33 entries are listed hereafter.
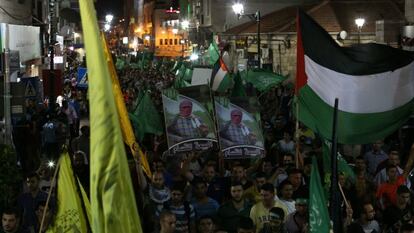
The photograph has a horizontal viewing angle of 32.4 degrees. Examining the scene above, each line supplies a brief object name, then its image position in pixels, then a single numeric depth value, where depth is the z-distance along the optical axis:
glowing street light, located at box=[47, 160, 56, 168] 10.70
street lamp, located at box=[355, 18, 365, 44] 26.92
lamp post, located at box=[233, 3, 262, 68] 28.43
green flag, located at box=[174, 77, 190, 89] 23.08
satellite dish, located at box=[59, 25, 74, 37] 41.41
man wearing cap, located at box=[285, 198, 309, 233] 7.43
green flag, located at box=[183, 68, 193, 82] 25.43
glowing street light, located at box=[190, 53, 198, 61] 47.37
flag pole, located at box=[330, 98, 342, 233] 5.79
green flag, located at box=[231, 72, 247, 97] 14.98
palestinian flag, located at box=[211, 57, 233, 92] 19.38
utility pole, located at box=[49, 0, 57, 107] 20.07
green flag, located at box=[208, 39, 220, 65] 29.09
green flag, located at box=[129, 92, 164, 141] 13.95
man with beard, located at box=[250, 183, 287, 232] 7.70
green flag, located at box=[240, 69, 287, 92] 20.66
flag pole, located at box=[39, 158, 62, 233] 5.81
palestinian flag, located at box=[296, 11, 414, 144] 8.32
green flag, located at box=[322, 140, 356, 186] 9.21
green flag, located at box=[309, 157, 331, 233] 6.29
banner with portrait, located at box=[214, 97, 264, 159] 10.88
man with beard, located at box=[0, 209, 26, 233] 6.99
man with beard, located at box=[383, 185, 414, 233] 7.98
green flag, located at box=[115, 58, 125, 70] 50.55
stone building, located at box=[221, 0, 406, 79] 33.88
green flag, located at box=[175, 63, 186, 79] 27.15
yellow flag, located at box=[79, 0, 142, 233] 3.34
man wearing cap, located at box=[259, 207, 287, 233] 7.33
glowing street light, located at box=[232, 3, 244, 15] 30.49
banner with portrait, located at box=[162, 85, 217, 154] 10.88
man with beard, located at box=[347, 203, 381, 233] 7.65
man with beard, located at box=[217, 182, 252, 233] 7.62
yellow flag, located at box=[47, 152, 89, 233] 5.92
